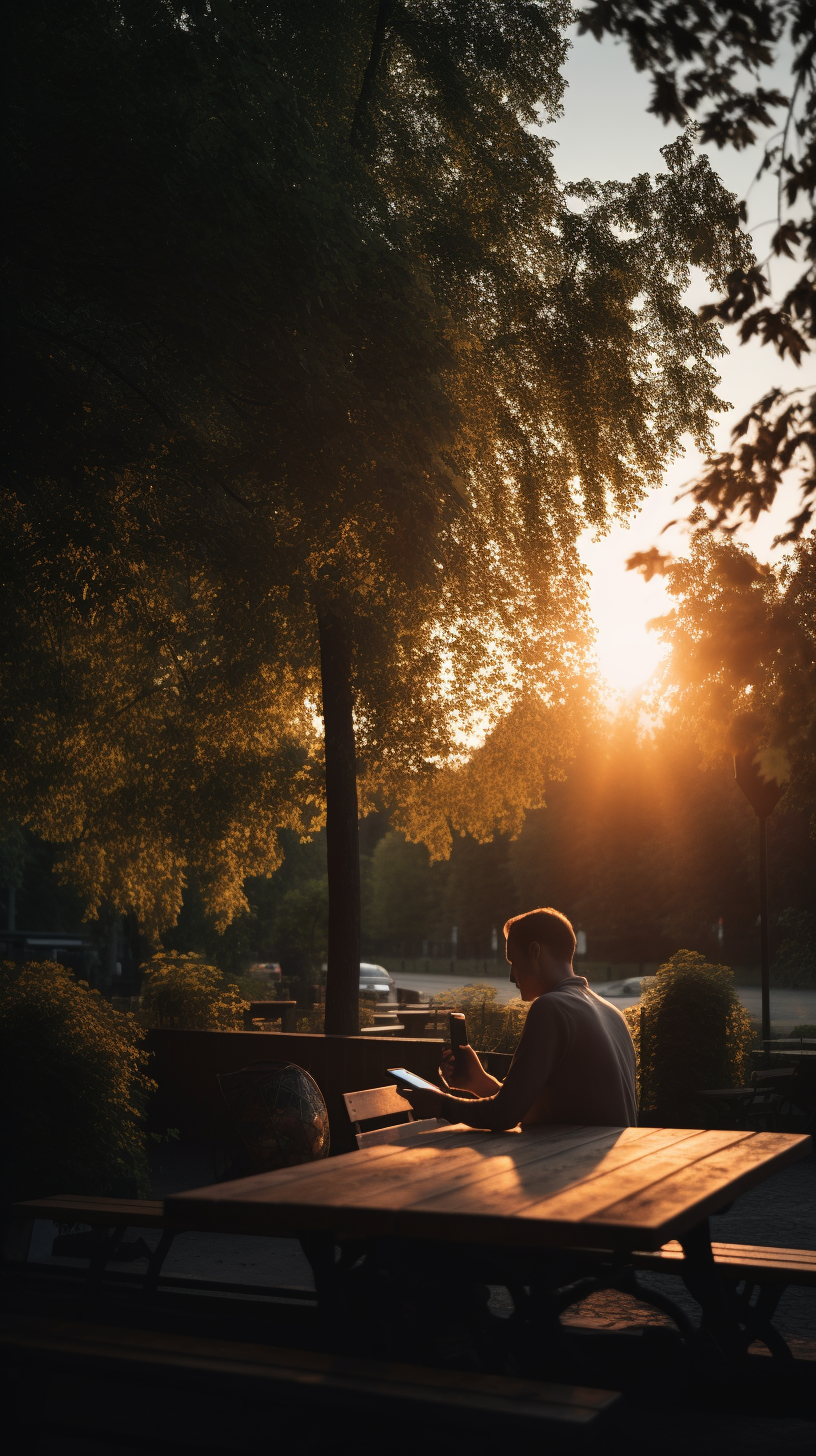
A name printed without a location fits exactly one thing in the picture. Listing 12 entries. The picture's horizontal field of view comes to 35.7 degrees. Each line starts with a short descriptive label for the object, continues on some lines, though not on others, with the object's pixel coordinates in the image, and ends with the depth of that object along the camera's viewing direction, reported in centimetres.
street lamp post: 1485
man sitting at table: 437
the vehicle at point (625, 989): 4834
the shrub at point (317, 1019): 2203
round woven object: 781
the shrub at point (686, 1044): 1203
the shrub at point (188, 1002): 1560
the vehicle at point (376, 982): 4247
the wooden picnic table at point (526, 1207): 303
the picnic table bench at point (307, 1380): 286
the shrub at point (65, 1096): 664
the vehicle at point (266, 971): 4826
